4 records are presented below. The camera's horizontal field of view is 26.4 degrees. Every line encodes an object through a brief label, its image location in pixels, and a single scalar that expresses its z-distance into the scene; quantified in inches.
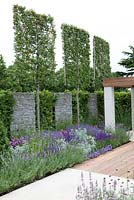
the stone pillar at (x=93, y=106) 493.4
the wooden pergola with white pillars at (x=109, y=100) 402.0
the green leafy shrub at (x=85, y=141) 282.0
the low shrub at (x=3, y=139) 215.7
